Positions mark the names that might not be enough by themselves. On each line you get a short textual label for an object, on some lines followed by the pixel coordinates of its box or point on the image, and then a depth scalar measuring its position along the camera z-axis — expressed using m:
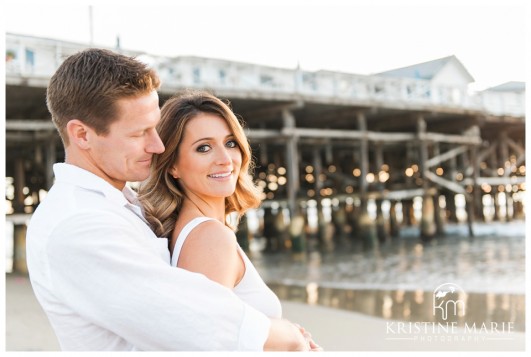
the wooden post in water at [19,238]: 12.18
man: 1.29
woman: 1.73
